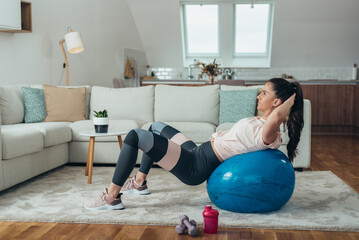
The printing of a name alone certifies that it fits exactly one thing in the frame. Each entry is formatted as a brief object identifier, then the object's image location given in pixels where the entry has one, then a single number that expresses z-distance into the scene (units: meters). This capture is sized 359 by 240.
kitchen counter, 7.68
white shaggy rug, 2.58
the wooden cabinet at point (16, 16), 4.70
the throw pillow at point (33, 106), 4.59
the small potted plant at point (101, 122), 3.76
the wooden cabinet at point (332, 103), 7.62
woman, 2.61
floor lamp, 5.56
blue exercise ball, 2.57
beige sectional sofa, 3.42
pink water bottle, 2.37
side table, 3.67
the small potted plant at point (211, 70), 6.45
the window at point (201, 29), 8.28
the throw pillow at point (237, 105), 4.61
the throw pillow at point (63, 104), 4.74
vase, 6.50
